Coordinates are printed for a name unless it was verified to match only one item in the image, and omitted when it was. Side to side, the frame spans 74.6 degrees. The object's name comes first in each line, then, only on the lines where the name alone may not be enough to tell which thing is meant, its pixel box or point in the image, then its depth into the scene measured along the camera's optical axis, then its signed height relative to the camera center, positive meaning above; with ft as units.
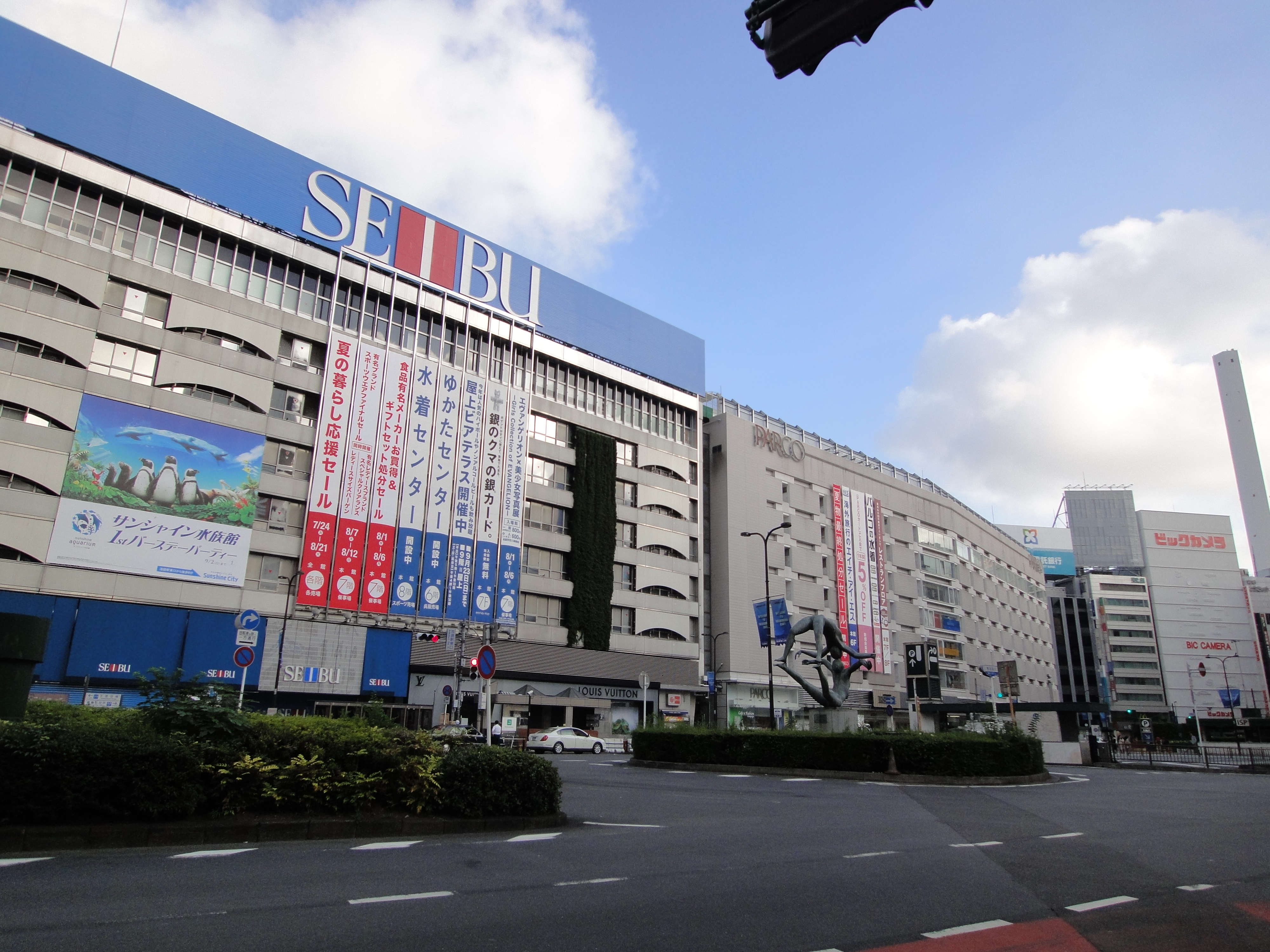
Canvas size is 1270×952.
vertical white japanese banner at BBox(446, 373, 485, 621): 163.73 +38.98
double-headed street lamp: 104.31 +8.32
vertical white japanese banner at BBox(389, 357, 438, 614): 155.12 +38.91
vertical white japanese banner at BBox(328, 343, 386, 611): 148.46 +38.95
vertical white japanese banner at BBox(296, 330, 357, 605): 144.97 +38.04
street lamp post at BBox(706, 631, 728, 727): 215.72 +9.48
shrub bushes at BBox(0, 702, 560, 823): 29.96 -3.03
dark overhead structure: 13.53 +10.87
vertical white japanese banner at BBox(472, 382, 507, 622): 167.43 +37.82
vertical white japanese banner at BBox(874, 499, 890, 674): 247.29 +25.54
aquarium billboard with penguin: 123.34 +29.95
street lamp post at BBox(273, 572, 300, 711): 138.31 +10.26
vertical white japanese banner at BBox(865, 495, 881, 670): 247.91 +39.44
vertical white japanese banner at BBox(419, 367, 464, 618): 159.43 +38.24
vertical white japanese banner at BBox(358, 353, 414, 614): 151.64 +37.13
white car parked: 139.23 -6.54
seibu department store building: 124.67 +45.61
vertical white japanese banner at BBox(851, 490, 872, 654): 244.01 +41.10
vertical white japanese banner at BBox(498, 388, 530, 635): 171.63 +36.96
